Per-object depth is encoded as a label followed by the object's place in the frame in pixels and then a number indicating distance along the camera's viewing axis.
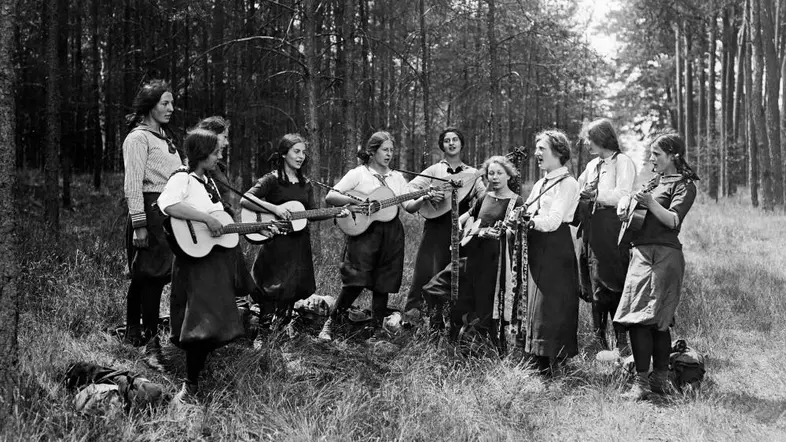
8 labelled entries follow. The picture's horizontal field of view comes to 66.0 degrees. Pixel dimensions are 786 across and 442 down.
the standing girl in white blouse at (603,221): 5.51
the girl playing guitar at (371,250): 5.64
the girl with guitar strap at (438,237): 5.88
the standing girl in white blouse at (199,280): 3.90
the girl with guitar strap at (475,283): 5.58
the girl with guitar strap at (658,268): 4.53
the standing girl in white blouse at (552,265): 4.80
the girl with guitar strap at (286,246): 5.35
